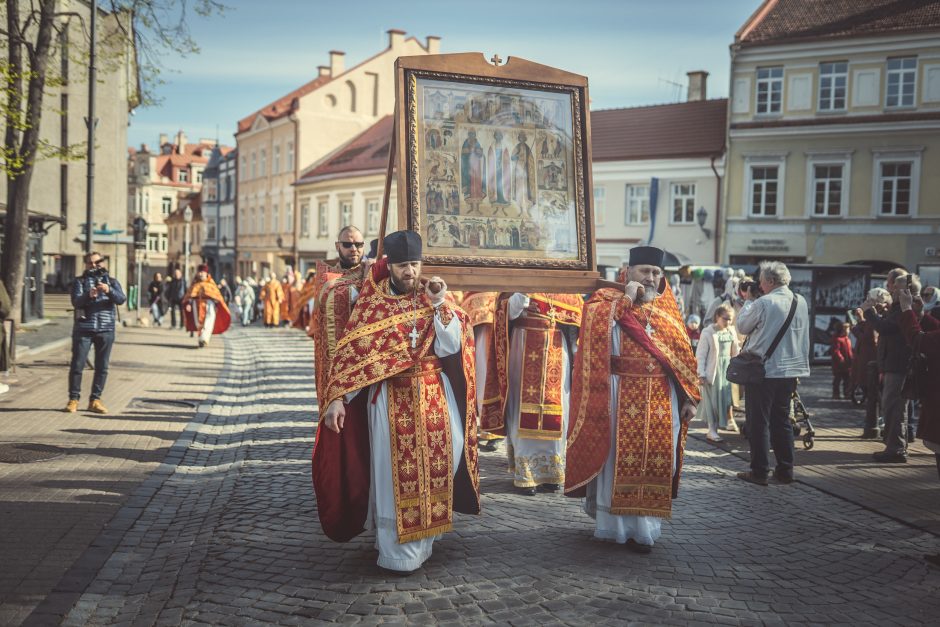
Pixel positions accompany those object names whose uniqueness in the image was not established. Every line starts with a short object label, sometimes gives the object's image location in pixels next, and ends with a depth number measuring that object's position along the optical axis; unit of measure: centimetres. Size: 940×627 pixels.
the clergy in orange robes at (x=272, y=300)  3145
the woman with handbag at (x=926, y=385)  673
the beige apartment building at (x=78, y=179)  3550
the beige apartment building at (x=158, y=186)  8538
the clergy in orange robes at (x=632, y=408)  599
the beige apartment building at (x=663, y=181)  3297
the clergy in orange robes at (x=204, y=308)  2023
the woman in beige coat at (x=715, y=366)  1077
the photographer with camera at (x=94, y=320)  1072
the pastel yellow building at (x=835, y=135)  2933
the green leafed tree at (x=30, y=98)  1546
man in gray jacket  807
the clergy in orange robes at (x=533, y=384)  768
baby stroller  1013
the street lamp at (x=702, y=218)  3231
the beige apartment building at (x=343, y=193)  4356
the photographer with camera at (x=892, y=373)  946
